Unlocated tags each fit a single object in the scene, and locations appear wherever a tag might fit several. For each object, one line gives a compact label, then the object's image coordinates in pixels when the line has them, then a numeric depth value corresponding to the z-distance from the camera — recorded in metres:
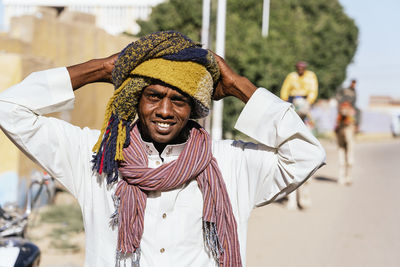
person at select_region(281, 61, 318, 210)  8.06
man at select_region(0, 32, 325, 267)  2.20
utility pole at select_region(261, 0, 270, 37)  22.53
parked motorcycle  3.19
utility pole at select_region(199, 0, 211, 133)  8.06
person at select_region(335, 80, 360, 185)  9.96
